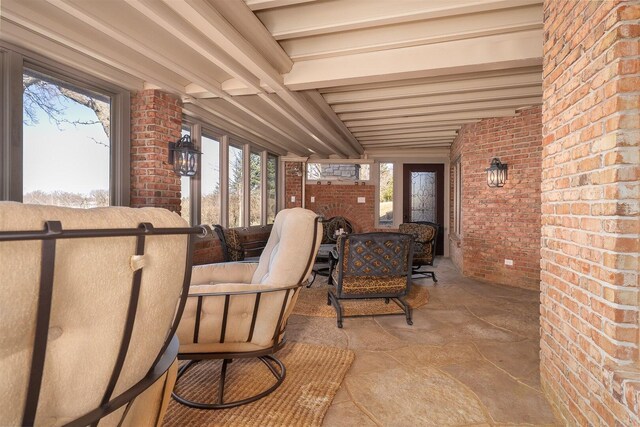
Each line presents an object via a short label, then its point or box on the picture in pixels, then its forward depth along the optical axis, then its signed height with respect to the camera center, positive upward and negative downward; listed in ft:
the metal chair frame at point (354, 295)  10.33 -2.80
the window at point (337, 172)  26.05 +2.94
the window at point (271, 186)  23.63 +1.70
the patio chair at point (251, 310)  5.72 -1.80
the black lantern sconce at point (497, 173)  15.56 +1.73
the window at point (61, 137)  8.07 +2.09
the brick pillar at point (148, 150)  11.34 +2.05
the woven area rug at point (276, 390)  5.69 -3.63
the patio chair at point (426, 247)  15.75 -1.82
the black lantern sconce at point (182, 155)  12.04 +1.97
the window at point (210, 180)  16.11 +1.45
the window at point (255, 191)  21.54 +1.21
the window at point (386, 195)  25.85 +1.11
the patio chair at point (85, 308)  1.88 -0.66
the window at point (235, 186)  18.88 +1.32
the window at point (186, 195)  14.48 +0.60
